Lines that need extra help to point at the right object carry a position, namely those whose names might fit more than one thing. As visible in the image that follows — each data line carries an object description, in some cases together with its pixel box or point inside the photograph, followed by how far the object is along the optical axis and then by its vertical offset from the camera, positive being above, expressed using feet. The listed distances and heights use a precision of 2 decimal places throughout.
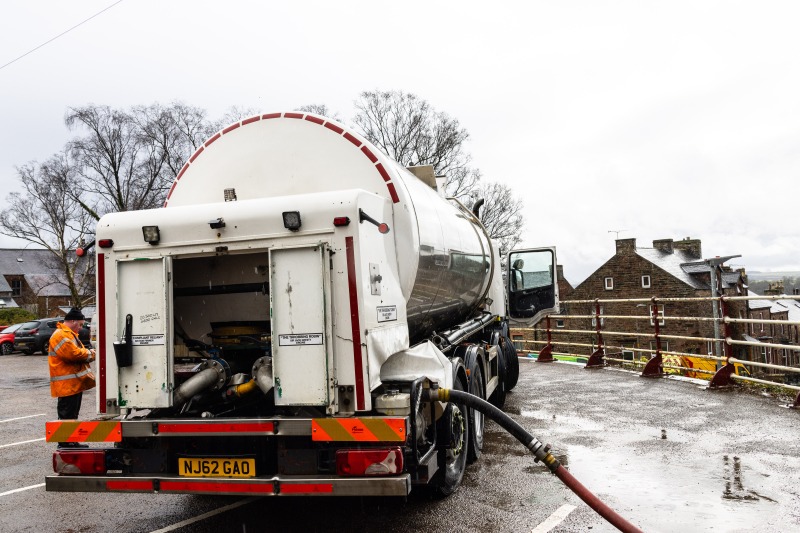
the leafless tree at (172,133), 116.37 +32.20
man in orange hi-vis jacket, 23.04 -1.66
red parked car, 94.58 -2.60
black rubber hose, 13.84 -3.29
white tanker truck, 14.21 -0.52
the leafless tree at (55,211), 121.29 +21.29
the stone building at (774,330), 185.68 -12.13
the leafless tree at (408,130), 108.68 +28.88
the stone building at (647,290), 158.61 +1.19
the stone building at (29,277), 214.69 +15.75
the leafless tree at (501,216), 118.42 +15.56
